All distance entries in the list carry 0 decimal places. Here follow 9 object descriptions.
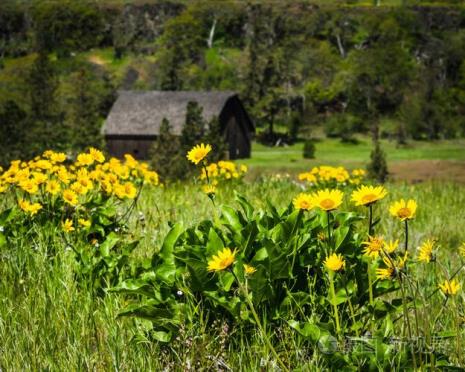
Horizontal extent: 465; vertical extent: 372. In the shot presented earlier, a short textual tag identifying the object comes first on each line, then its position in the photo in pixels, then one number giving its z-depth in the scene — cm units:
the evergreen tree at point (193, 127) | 10306
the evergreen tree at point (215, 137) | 8415
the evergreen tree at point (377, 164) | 6836
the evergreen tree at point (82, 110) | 9400
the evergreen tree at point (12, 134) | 8587
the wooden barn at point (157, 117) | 12256
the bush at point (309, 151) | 12787
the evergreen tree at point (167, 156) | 5999
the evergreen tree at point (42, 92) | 12937
